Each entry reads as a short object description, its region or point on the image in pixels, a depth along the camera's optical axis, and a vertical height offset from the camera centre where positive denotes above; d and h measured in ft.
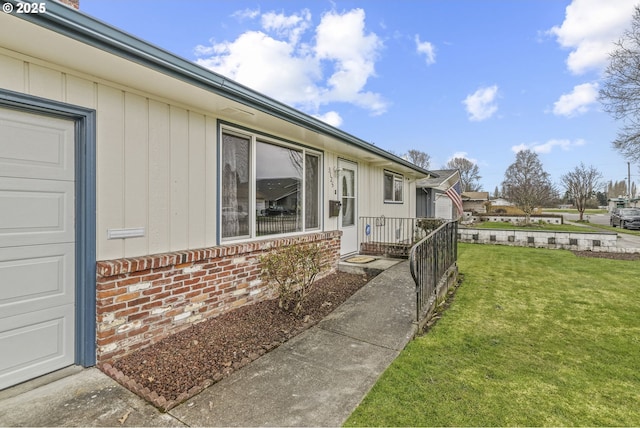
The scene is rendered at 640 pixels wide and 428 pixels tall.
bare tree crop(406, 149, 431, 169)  133.49 +25.48
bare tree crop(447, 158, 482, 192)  148.66 +21.11
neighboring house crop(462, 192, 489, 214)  110.63 +4.66
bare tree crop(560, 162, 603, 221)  82.12 +8.87
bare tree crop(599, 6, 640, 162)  41.73 +18.74
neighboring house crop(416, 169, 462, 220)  49.30 +3.80
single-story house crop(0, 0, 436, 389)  8.16 +0.83
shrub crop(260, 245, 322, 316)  14.40 -2.66
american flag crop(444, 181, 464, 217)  32.40 +1.94
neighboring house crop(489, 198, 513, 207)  154.01 +7.03
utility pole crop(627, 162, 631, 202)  118.88 +15.56
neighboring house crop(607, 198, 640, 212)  123.28 +5.57
